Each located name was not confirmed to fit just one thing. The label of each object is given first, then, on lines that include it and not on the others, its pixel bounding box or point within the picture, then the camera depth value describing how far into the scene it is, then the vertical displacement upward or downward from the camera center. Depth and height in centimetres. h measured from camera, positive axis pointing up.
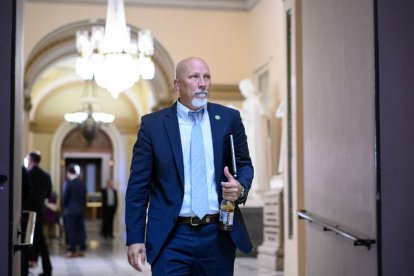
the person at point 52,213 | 2166 -98
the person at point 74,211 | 1535 -66
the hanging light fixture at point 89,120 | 2256 +148
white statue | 1376 +64
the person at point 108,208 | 2553 -101
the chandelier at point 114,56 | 1083 +178
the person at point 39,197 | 1038 -28
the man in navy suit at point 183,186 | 390 -5
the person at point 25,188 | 870 -13
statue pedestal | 1217 -85
